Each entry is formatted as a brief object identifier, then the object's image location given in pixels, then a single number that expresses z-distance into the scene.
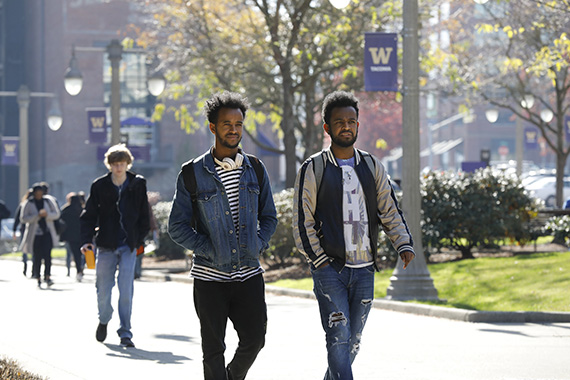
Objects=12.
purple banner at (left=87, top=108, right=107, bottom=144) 29.39
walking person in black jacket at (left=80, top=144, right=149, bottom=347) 10.74
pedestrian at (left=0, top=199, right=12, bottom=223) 25.00
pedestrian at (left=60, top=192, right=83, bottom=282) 23.30
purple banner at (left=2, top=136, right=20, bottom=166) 42.59
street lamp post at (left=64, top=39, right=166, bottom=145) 23.31
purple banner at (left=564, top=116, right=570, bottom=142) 33.19
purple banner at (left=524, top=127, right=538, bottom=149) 44.22
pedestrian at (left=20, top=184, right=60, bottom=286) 21.09
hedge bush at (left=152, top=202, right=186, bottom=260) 28.98
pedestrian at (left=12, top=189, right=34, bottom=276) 21.58
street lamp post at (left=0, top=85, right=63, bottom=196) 36.91
